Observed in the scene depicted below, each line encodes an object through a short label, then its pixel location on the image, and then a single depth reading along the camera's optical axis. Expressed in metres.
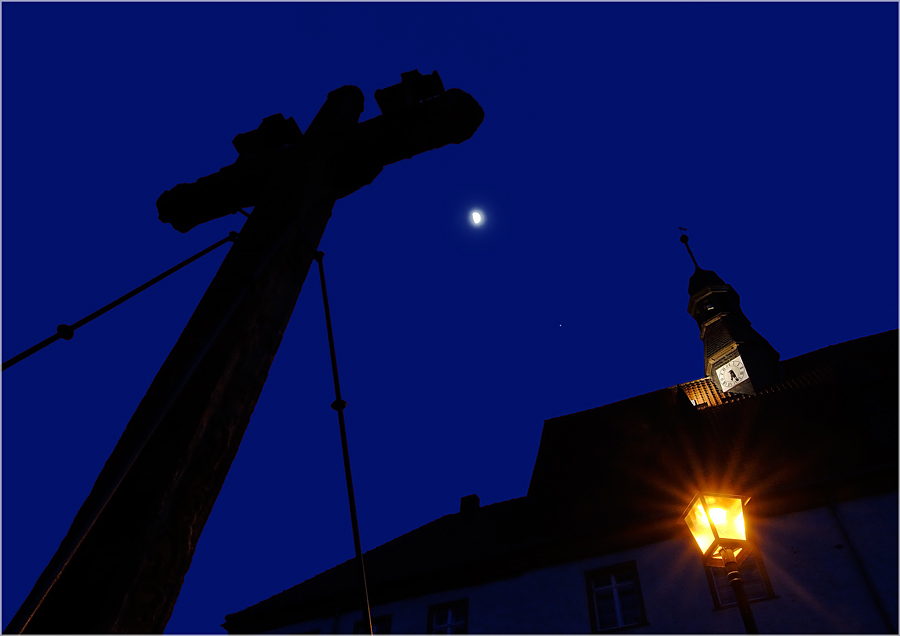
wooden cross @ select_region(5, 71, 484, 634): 2.03
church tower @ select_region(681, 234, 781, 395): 21.70
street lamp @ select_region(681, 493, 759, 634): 7.01
